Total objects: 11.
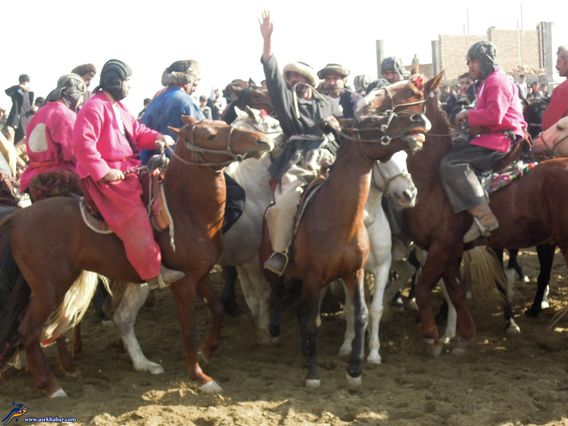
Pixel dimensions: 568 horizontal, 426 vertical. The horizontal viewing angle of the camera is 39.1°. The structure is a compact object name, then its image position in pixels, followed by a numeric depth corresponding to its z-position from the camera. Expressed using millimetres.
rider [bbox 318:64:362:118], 8688
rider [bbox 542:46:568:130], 8219
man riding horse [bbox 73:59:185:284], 6270
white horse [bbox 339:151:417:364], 6969
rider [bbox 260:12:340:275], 6867
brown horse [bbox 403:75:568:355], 7527
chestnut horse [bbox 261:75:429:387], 6488
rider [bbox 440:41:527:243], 7508
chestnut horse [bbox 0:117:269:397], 6344
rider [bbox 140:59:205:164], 7906
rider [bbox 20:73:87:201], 7422
